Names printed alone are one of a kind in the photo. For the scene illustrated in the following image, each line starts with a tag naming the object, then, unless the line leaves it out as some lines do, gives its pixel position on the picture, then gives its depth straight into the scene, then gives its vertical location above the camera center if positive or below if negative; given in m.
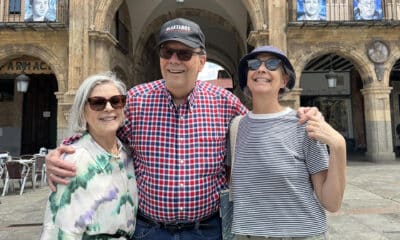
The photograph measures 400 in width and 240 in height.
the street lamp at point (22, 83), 11.59 +2.01
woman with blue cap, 1.38 -0.14
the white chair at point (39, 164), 8.94 -0.60
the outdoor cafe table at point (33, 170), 8.73 -0.75
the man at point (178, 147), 1.60 -0.04
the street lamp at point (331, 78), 12.82 +2.23
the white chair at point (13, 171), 7.92 -0.68
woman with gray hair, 1.35 -0.16
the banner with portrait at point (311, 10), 12.37 +4.66
